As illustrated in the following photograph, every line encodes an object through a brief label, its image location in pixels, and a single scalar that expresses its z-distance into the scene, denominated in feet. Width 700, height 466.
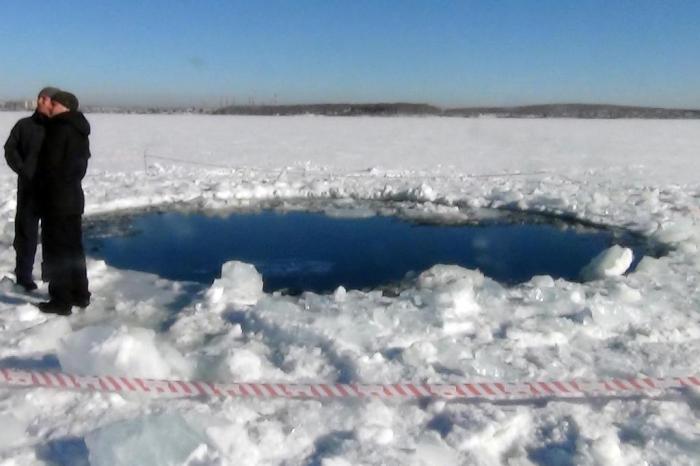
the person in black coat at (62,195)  13.91
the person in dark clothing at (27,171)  14.05
